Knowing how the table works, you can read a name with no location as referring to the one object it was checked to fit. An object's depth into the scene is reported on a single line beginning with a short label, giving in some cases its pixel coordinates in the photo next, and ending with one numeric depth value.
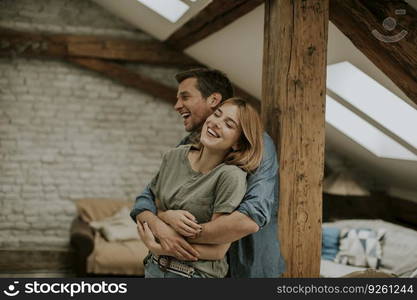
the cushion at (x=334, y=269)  4.61
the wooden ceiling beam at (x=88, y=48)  5.96
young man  2.05
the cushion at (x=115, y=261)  5.04
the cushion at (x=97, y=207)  5.84
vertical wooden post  2.38
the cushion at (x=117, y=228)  5.35
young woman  2.06
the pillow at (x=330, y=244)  5.09
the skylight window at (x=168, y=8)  4.61
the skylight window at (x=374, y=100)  4.07
